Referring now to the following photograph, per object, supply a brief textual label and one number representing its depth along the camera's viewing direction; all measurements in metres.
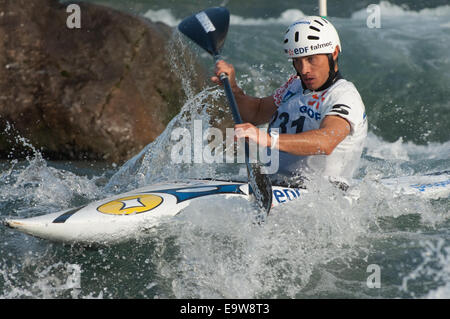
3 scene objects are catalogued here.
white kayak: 7.34
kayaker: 7.39
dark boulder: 13.80
